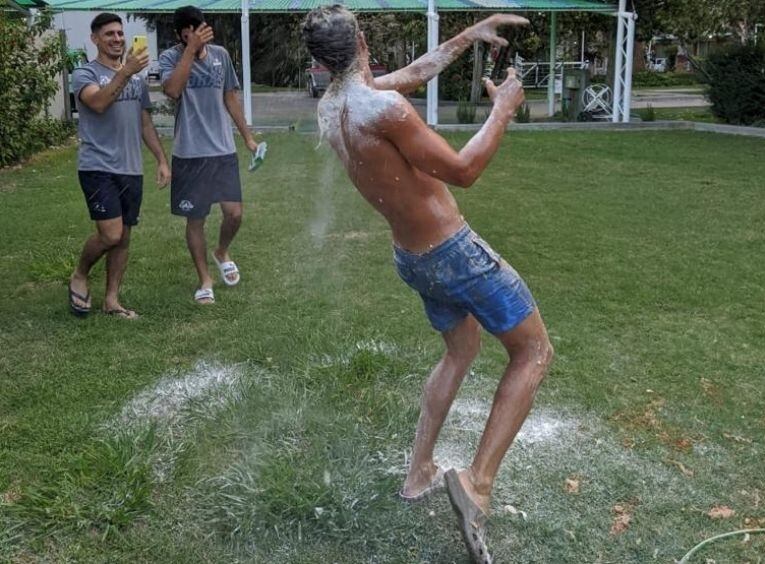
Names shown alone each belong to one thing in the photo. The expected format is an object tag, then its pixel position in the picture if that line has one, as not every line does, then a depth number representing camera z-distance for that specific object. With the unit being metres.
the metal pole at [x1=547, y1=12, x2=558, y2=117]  17.55
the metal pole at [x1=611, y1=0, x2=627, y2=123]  15.42
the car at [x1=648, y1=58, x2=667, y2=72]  44.44
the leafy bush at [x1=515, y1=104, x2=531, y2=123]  16.11
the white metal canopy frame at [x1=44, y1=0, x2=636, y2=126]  14.06
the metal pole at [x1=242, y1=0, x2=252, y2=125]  13.97
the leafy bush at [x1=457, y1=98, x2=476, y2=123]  15.71
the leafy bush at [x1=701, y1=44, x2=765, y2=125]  14.94
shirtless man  2.47
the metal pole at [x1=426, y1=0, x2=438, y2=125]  13.91
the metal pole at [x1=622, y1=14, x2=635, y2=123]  15.32
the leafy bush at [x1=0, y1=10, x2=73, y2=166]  10.29
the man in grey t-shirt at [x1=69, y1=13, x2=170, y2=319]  4.65
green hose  2.71
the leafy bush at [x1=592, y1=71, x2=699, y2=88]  35.82
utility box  16.88
